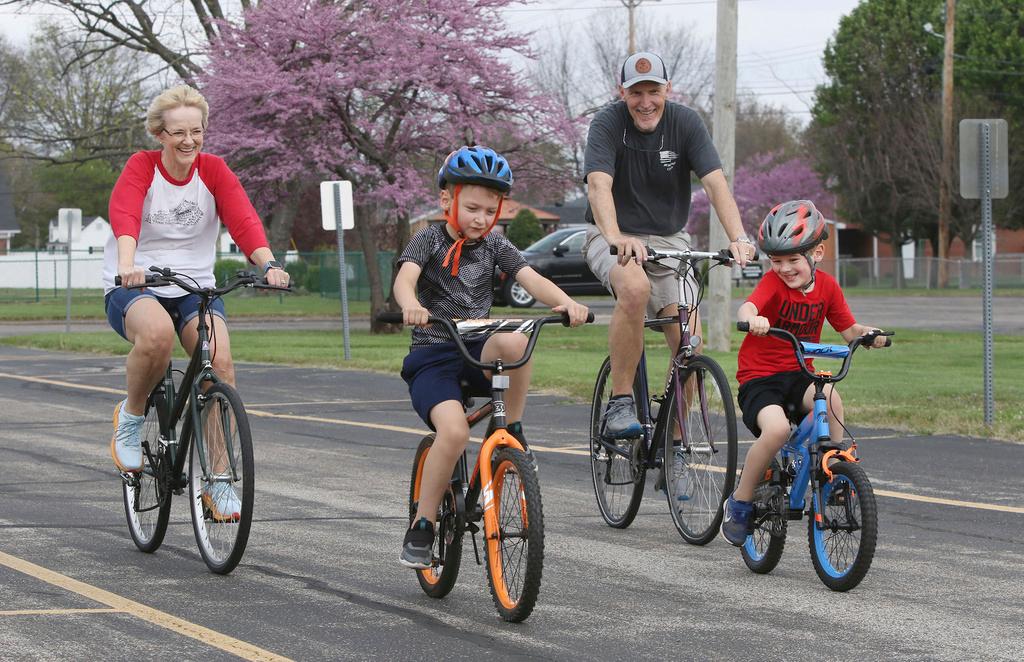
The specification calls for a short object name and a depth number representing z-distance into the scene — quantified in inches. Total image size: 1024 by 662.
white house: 4097.0
